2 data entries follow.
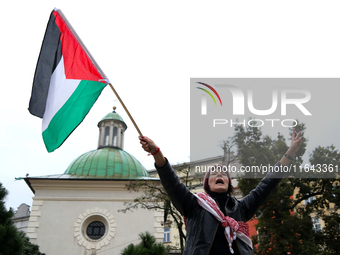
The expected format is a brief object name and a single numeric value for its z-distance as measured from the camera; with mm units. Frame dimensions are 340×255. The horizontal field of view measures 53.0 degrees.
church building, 20781
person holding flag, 2920
